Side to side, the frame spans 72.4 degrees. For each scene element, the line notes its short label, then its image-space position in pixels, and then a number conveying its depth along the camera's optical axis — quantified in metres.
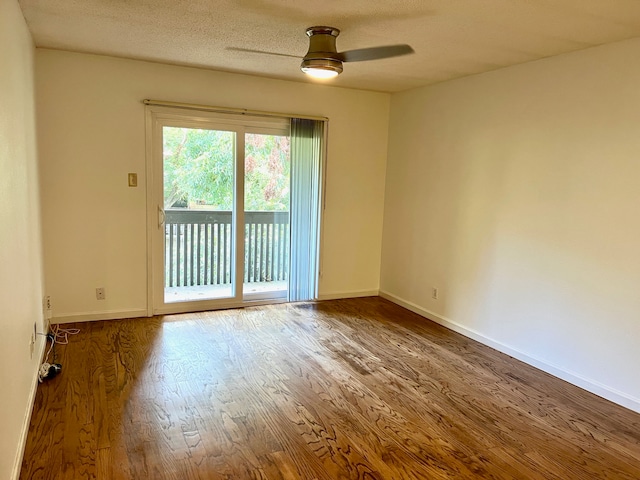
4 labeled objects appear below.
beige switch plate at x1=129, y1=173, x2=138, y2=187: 3.98
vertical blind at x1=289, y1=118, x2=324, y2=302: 4.59
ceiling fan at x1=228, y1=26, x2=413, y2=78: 2.54
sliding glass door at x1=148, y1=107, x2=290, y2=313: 4.16
